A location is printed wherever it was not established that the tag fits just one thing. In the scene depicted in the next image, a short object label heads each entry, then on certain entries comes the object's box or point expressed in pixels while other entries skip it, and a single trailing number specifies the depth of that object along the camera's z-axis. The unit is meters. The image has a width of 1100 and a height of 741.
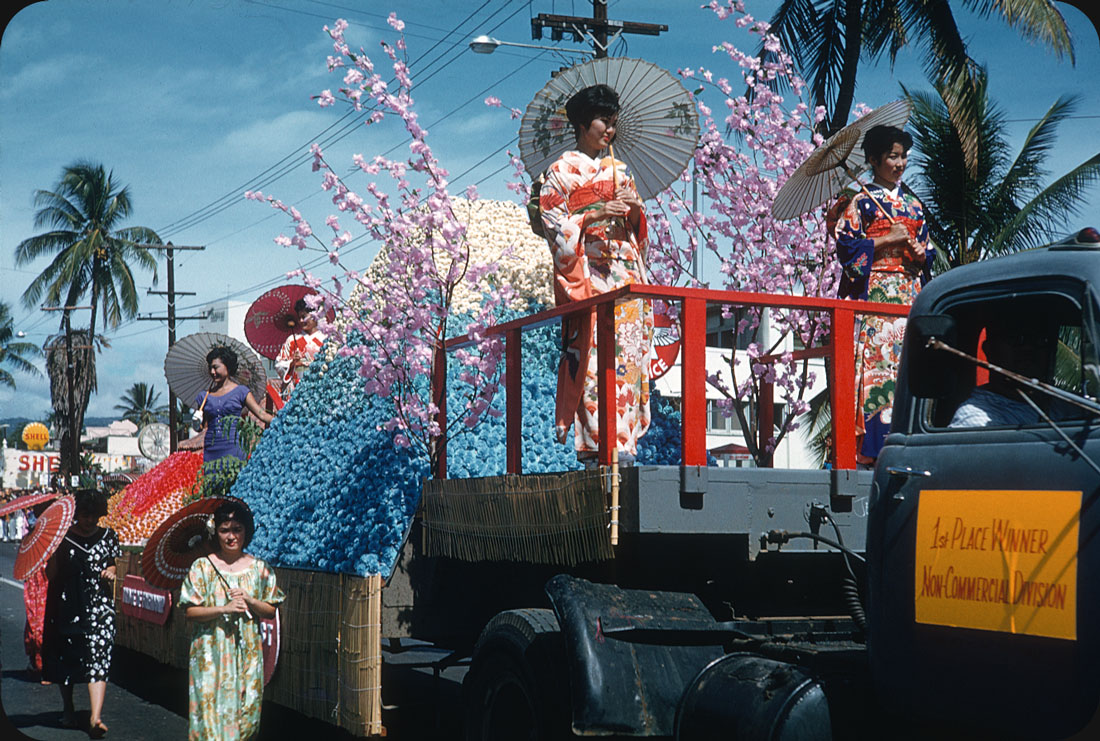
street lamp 13.98
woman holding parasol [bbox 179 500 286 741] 6.84
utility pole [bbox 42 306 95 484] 42.13
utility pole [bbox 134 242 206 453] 38.55
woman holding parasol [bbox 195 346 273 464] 10.98
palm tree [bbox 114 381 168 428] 112.95
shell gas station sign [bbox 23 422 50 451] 50.78
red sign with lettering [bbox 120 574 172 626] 10.25
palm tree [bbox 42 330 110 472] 47.44
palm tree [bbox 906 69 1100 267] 17.09
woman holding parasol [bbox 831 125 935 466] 6.49
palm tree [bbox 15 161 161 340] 50.06
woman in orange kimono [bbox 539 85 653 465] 6.11
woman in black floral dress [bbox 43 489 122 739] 9.24
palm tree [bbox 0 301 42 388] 82.44
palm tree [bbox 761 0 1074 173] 15.91
